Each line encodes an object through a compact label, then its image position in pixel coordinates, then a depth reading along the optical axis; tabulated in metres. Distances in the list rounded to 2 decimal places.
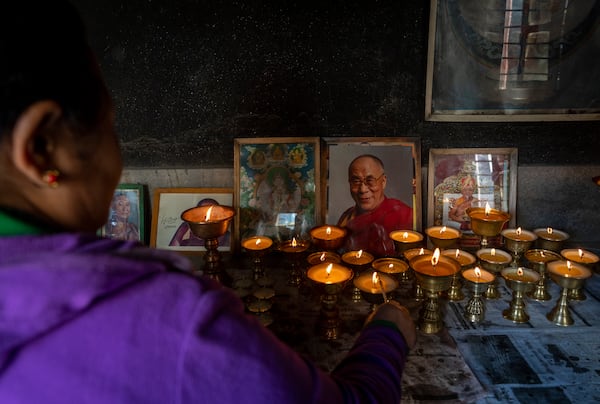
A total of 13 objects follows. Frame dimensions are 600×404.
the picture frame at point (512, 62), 1.86
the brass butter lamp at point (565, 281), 1.54
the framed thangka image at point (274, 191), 2.06
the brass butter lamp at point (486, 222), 1.76
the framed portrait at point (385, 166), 2.04
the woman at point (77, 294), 0.50
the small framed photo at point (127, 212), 2.14
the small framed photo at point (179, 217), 2.11
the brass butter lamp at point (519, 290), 1.60
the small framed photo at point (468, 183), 2.07
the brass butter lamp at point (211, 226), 1.72
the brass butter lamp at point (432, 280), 1.48
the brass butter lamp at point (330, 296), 1.49
